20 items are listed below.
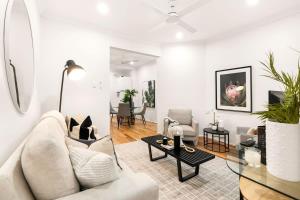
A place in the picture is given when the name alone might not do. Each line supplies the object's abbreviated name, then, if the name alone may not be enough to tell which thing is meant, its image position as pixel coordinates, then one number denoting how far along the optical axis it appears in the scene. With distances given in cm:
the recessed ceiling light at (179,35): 386
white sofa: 75
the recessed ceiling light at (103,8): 260
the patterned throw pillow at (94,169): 103
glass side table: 102
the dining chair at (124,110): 584
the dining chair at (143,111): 642
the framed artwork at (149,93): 688
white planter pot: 100
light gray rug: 193
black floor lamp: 248
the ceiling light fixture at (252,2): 252
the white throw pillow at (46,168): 89
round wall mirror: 106
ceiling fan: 226
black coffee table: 202
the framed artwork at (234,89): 347
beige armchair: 356
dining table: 642
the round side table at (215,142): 342
